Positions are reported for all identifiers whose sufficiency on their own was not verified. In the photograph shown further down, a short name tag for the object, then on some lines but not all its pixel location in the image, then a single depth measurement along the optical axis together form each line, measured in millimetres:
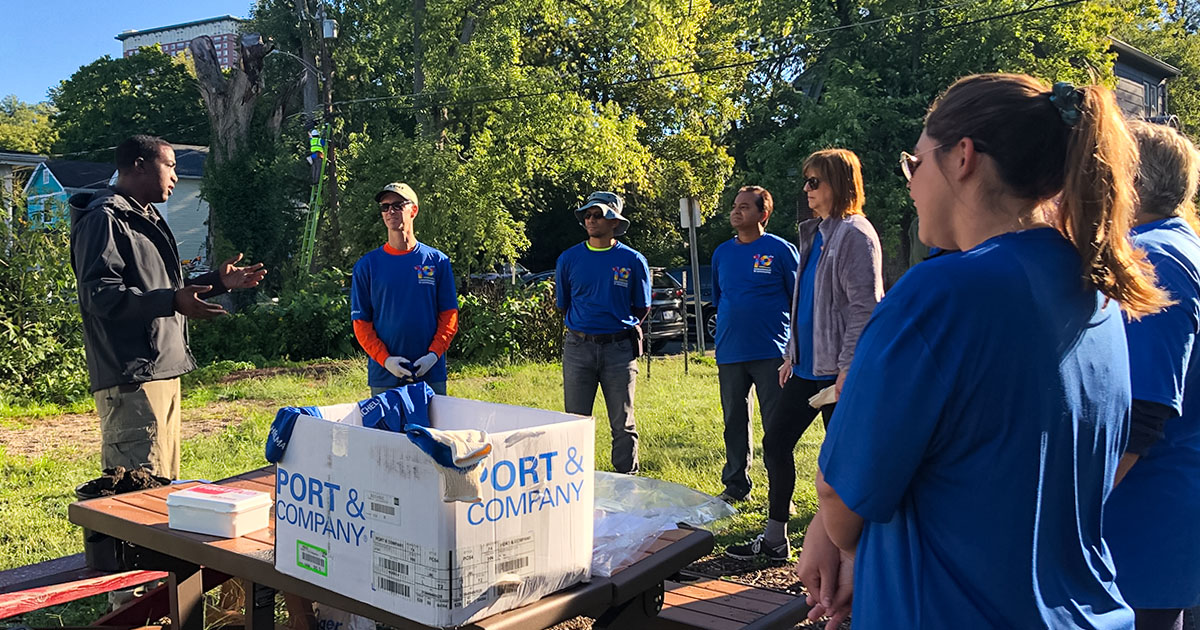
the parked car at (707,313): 18859
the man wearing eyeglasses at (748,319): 5328
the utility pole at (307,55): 30331
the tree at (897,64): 22344
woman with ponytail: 1250
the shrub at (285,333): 14453
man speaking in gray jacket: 3607
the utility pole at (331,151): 23766
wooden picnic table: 2072
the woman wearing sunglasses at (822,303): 4059
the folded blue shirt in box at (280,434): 2170
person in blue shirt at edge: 1767
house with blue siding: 36156
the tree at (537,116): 18375
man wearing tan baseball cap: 4758
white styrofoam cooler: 2598
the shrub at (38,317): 10016
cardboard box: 1874
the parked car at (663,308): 16047
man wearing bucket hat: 5836
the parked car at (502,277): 15202
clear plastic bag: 2443
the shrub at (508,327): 13711
